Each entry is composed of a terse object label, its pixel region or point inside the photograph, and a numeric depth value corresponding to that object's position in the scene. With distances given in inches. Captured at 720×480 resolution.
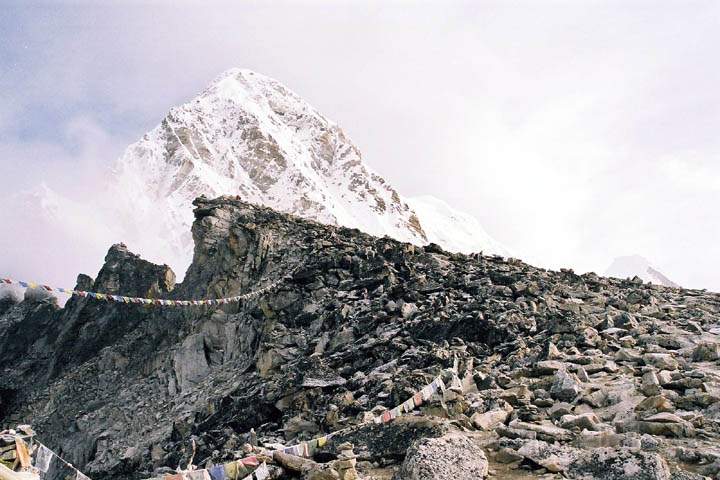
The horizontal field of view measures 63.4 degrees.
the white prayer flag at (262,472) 335.3
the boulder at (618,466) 250.7
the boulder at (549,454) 295.0
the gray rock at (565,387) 421.1
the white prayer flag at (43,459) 323.6
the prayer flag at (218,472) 340.5
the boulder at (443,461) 279.3
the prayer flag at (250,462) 346.0
